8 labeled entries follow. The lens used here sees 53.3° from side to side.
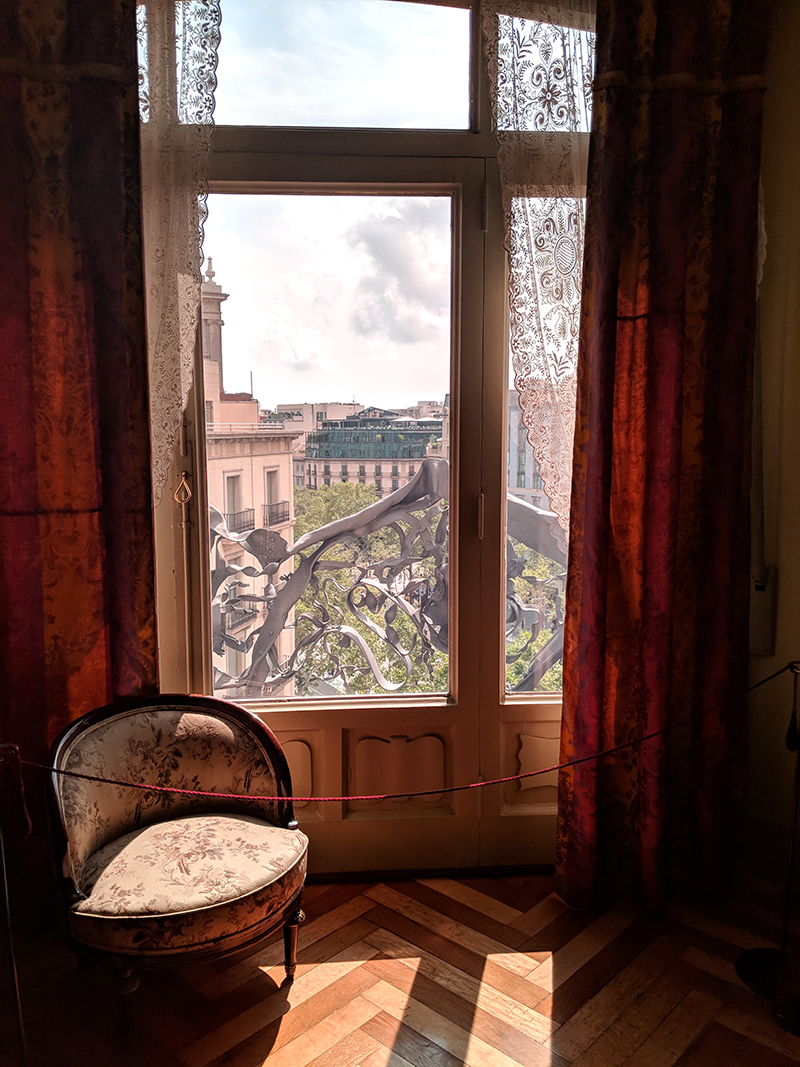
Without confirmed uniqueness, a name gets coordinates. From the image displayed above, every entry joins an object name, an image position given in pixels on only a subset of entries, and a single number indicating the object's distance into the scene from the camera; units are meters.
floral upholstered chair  1.79
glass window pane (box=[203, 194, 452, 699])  2.43
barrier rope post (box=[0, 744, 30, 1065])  1.65
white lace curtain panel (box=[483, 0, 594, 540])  2.25
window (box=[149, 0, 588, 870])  2.40
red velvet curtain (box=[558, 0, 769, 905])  2.22
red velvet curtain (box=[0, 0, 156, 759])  2.07
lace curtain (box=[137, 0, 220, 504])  2.14
